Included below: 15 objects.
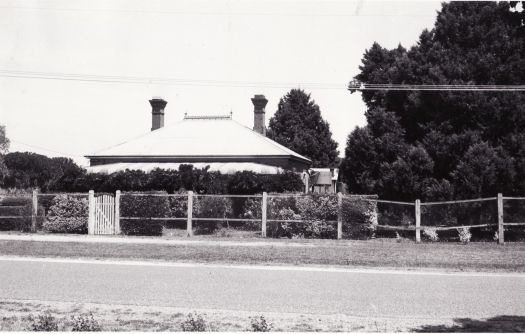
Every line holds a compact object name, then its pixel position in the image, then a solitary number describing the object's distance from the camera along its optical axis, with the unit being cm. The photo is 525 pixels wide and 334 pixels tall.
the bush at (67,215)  1978
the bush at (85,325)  557
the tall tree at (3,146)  5700
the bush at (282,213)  1873
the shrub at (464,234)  1791
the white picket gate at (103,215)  1948
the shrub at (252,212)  1973
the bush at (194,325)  559
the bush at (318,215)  1841
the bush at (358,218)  1827
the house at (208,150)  2719
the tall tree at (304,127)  5834
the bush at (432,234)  1833
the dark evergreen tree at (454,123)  1872
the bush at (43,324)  561
